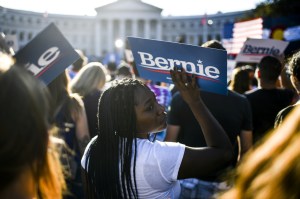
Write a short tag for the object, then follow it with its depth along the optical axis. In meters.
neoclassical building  76.50
